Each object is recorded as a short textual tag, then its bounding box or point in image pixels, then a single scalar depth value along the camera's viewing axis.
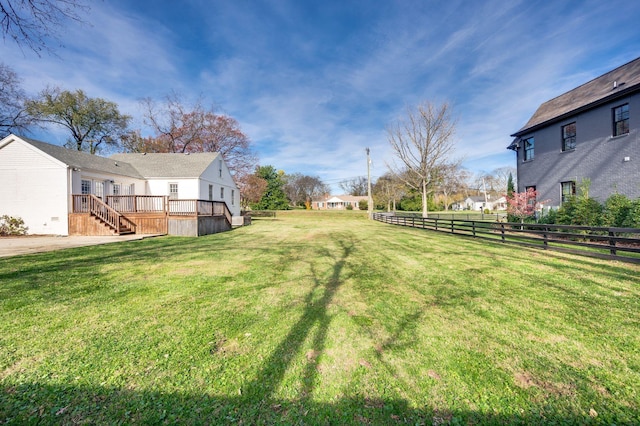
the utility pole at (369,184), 30.23
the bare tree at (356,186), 81.50
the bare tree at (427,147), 22.78
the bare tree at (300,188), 77.25
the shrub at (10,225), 12.75
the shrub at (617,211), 10.09
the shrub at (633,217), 9.40
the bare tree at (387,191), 51.30
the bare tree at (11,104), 19.19
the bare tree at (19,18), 4.69
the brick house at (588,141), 11.38
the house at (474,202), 79.12
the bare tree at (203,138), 29.22
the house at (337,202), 73.41
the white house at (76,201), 12.98
